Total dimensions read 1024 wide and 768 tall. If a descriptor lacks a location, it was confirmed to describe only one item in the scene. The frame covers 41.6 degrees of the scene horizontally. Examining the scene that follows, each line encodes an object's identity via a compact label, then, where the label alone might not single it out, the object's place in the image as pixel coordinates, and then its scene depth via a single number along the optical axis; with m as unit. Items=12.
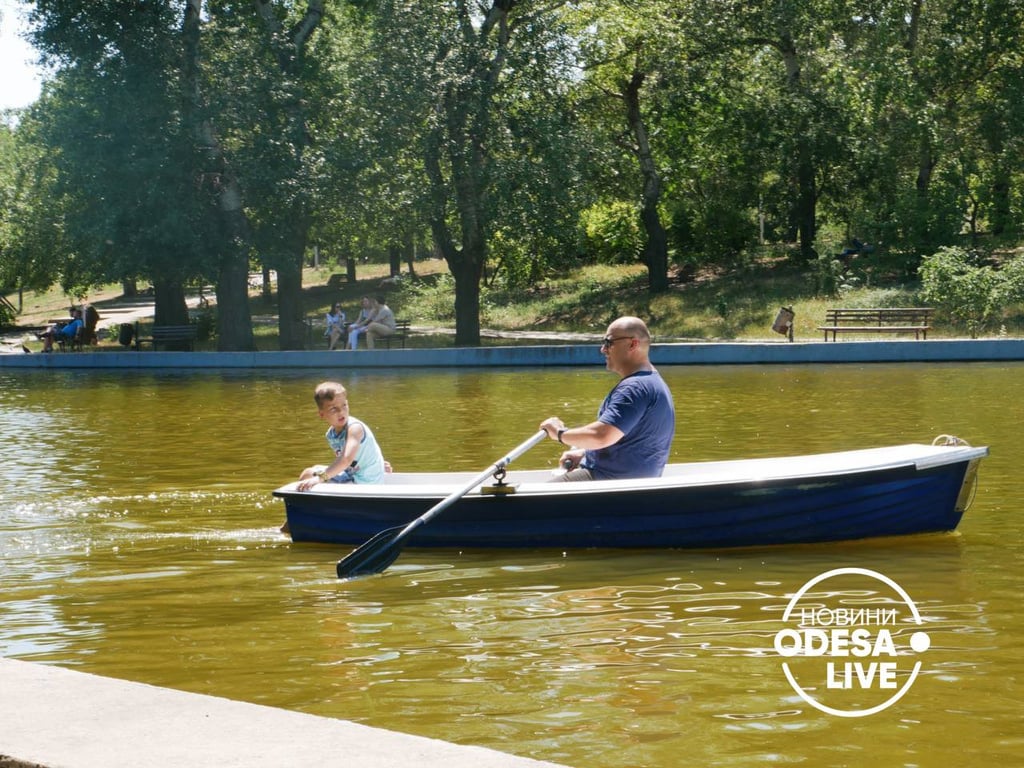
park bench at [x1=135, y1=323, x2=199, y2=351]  34.25
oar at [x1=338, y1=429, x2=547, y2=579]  8.79
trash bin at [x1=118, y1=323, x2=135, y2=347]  35.62
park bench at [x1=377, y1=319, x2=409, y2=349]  32.94
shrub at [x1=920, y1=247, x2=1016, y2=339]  31.61
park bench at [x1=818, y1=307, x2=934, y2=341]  30.50
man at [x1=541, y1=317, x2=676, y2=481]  9.05
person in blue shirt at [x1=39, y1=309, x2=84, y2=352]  35.59
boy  9.85
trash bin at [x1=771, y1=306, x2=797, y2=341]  31.44
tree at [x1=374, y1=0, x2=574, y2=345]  32.03
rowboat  9.05
